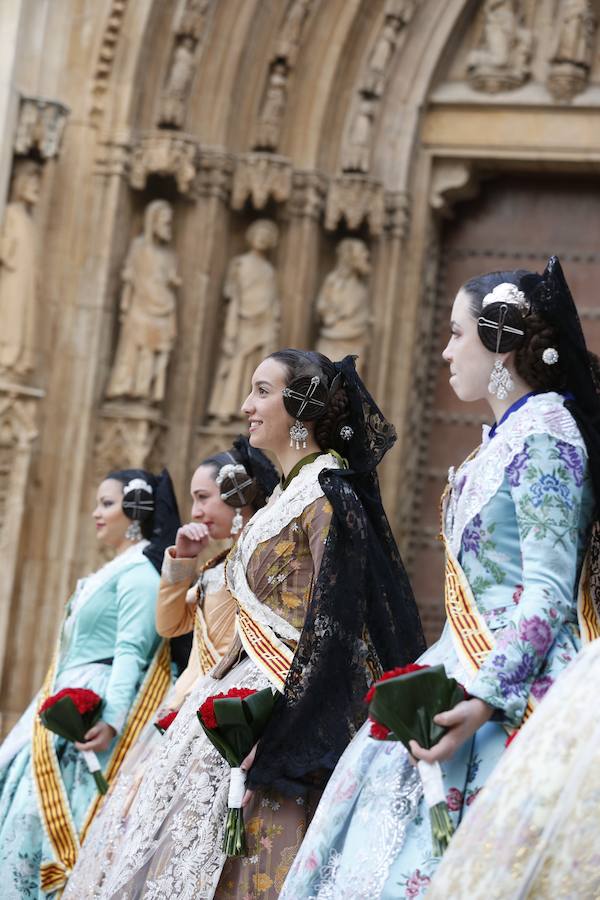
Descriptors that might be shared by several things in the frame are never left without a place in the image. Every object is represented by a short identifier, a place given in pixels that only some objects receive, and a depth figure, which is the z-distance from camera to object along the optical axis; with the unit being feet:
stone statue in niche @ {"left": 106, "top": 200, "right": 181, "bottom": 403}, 54.28
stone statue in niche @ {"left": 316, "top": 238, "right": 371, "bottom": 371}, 55.67
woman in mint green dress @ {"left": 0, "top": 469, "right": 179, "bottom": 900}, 30.66
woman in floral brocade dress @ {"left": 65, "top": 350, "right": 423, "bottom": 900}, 21.00
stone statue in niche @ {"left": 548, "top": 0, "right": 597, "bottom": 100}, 55.84
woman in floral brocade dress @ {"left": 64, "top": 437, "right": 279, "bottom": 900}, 26.16
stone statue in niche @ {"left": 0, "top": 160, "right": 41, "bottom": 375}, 51.93
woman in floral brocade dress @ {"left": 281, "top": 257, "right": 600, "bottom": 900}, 16.66
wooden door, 57.58
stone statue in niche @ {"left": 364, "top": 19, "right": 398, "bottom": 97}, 56.76
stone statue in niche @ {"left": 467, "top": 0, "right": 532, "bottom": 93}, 57.02
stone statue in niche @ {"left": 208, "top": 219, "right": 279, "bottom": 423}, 55.10
